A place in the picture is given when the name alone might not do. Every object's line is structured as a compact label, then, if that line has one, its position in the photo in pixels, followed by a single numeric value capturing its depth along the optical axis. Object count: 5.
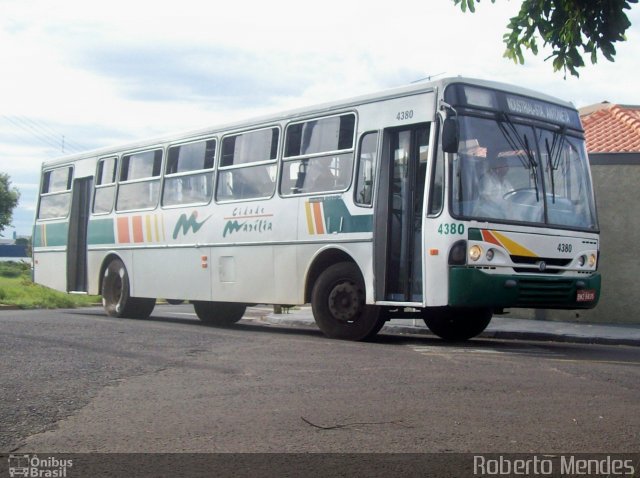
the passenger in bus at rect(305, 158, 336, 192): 12.48
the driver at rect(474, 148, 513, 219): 10.91
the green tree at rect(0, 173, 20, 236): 85.69
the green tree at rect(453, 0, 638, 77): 6.80
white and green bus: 10.84
